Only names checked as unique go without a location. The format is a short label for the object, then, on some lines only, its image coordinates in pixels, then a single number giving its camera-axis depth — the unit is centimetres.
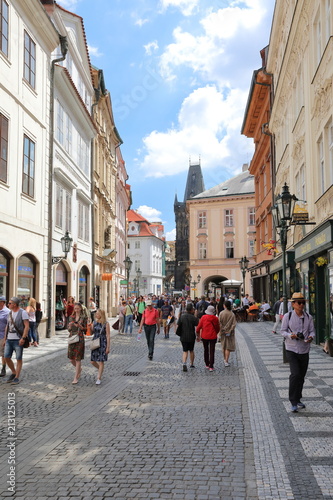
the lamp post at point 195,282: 6239
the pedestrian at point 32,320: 1609
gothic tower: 11600
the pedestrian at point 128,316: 2298
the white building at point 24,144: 1667
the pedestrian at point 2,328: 1051
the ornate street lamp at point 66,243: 2083
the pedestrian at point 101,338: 1027
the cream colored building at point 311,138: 1399
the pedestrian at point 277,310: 2083
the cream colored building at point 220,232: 6412
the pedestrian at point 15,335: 1008
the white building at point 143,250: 9219
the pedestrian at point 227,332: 1227
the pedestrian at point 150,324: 1391
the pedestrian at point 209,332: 1182
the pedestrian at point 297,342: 741
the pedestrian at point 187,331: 1185
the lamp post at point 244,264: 3408
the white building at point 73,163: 2300
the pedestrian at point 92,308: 2471
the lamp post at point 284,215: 1196
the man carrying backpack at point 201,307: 1962
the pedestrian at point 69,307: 2175
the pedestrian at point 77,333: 1028
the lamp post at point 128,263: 3342
